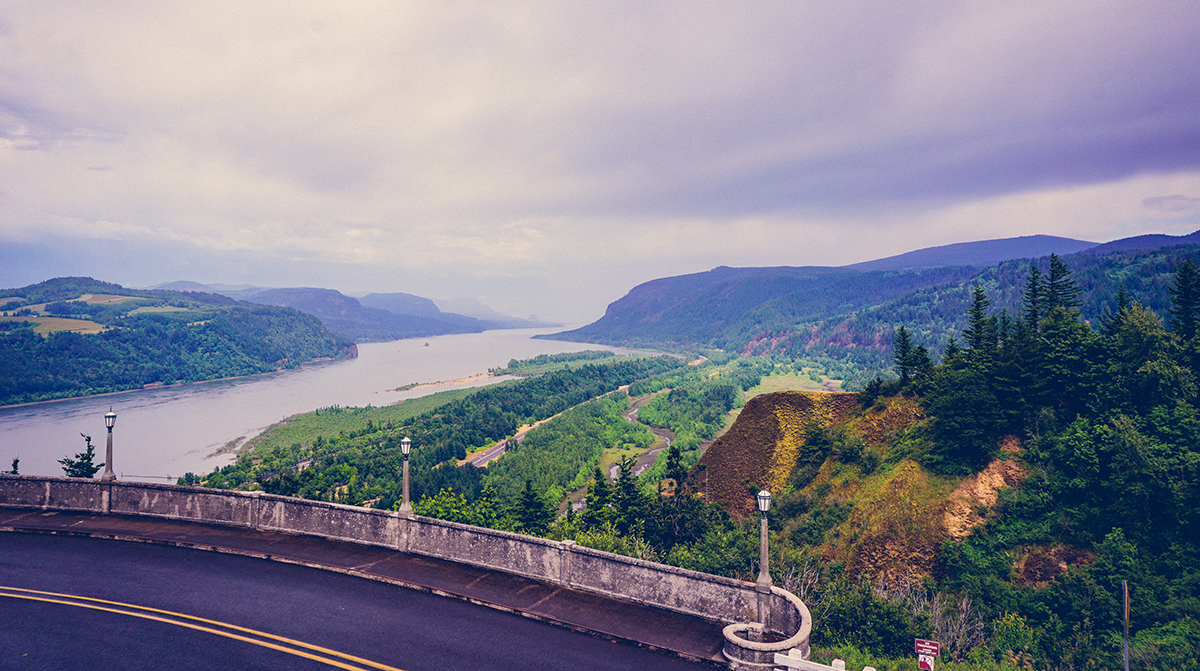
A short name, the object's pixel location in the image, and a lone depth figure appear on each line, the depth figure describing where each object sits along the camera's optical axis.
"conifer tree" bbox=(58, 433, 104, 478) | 48.78
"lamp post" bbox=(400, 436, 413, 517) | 18.23
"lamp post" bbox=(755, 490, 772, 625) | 14.04
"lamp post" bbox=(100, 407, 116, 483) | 20.62
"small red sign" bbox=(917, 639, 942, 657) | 14.48
